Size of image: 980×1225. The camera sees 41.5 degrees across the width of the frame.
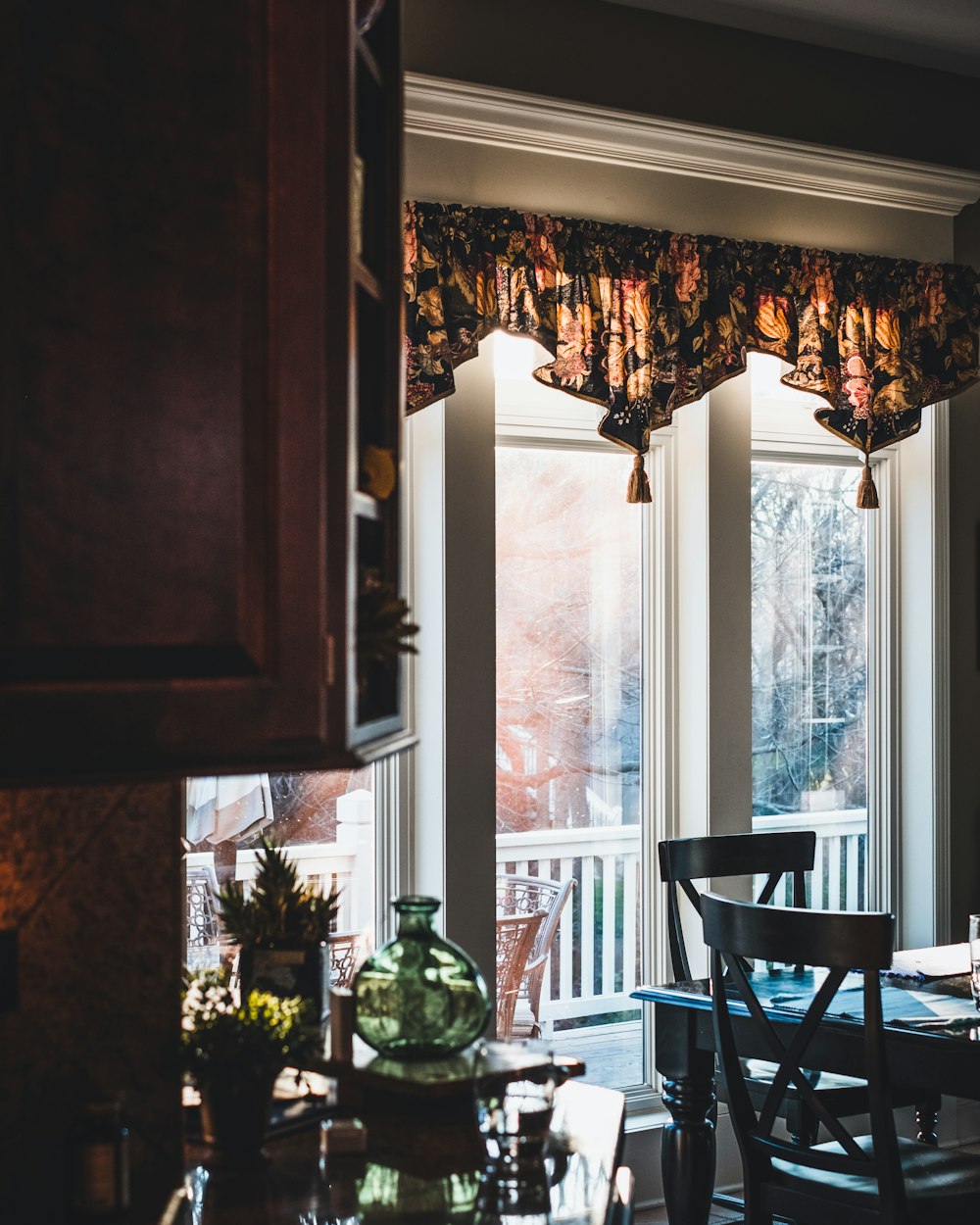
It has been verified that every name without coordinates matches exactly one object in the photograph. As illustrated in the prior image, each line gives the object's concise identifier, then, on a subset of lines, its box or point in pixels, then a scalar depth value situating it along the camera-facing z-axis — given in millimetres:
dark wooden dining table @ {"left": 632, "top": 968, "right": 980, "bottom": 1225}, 2402
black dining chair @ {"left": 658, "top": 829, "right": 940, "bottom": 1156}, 2957
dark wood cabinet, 1191
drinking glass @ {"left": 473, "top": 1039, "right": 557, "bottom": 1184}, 1519
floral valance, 3168
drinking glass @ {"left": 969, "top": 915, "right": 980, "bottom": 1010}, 2549
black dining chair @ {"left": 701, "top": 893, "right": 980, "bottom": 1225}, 2266
